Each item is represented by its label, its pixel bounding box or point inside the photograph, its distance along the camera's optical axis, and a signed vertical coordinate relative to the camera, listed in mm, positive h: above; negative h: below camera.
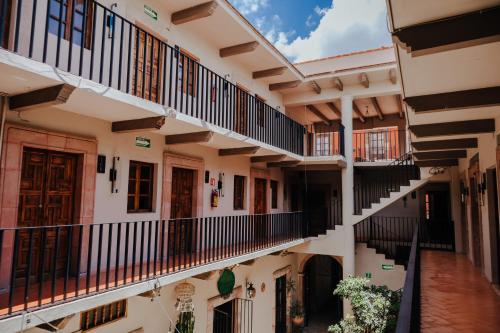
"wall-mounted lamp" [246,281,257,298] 10578 -2867
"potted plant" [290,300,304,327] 13273 -4526
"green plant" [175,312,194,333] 7368 -2760
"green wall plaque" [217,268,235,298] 9125 -2305
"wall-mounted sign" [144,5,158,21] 7241 +4117
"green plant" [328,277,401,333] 9586 -3131
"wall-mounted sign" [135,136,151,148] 7035 +1223
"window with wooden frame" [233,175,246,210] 10984 +286
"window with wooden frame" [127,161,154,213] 7053 +256
